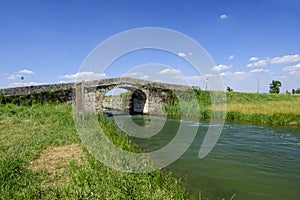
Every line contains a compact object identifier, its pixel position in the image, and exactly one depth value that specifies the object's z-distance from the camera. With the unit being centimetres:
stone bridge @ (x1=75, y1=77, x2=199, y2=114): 1789
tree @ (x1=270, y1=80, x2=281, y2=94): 4345
